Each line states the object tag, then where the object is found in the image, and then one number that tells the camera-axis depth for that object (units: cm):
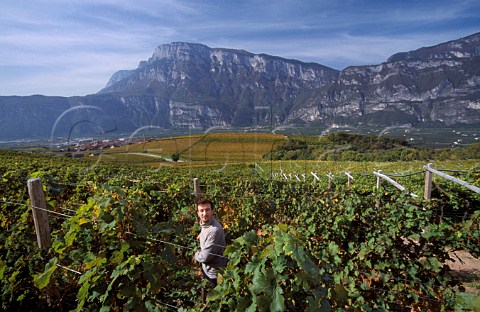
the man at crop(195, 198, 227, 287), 346
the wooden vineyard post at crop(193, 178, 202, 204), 598
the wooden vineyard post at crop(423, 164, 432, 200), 569
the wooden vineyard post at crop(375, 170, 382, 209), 747
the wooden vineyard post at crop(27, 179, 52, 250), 336
